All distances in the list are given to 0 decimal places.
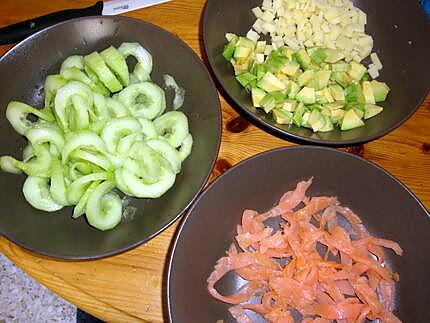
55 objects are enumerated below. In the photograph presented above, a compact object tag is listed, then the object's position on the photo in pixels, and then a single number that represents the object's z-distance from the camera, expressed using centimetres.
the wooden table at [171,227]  39
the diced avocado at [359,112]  47
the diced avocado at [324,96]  47
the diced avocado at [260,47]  49
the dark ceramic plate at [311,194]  38
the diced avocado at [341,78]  49
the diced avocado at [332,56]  49
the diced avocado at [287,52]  49
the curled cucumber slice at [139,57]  45
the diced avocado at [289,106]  46
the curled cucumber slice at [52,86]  42
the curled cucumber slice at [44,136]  39
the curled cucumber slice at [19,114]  41
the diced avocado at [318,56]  49
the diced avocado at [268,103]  45
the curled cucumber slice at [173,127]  42
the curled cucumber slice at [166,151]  40
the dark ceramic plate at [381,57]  44
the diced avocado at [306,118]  45
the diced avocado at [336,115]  46
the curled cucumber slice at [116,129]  40
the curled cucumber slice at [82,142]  39
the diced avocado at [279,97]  46
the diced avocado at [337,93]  47
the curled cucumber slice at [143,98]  43
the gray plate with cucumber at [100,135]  39
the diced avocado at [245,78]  47
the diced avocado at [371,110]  48
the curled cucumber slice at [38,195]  40
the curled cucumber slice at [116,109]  42
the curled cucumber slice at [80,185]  38
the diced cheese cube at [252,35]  51
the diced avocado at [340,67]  50
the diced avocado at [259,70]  46
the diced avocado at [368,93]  49
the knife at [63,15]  47
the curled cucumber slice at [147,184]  39
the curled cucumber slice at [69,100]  40
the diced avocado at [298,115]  45
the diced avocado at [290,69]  47
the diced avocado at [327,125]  45
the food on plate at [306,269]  39
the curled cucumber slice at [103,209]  38
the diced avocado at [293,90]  47
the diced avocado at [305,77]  47
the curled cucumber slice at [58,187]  39
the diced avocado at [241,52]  47
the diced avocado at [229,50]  48
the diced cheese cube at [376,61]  52
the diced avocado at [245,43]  48
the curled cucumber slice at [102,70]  42
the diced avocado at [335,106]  46
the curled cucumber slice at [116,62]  43
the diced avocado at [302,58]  48
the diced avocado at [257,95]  46
